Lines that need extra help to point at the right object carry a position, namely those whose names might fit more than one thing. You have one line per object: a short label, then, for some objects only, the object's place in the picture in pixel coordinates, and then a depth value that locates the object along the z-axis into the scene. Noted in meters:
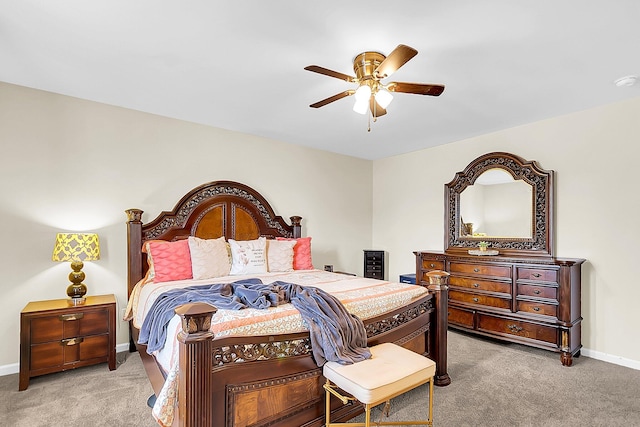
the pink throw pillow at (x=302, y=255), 4.13
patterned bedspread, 1.74
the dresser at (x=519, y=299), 3.28
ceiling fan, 2.19
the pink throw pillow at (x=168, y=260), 3.25
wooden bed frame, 1.57
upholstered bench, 1.75
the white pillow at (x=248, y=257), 3.65
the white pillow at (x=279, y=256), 3.87
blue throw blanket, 2.00
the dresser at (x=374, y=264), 5.44
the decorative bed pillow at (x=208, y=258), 3.36
